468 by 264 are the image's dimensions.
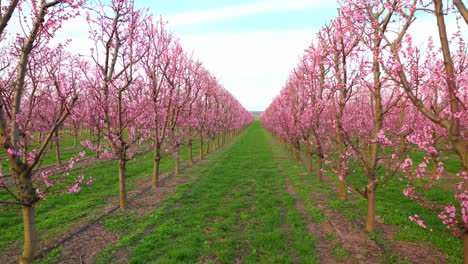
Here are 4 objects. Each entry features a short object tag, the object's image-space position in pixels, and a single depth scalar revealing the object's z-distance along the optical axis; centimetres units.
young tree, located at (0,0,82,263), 513
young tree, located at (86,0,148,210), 932
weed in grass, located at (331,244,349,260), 687
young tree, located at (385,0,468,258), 455
